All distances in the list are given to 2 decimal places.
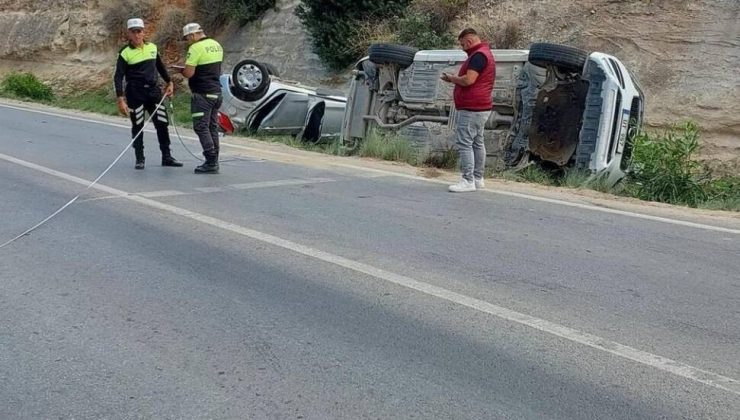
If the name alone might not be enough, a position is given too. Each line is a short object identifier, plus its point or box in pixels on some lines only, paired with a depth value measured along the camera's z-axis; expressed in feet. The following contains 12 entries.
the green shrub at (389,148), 36.63
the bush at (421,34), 57.21
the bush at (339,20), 63.57
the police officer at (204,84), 30.68
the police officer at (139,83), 31.73
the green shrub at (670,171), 30.86
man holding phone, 27.35
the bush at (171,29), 87.04
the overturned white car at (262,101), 47.52
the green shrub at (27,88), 84.84
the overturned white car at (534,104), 31.09
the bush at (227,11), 81.30
